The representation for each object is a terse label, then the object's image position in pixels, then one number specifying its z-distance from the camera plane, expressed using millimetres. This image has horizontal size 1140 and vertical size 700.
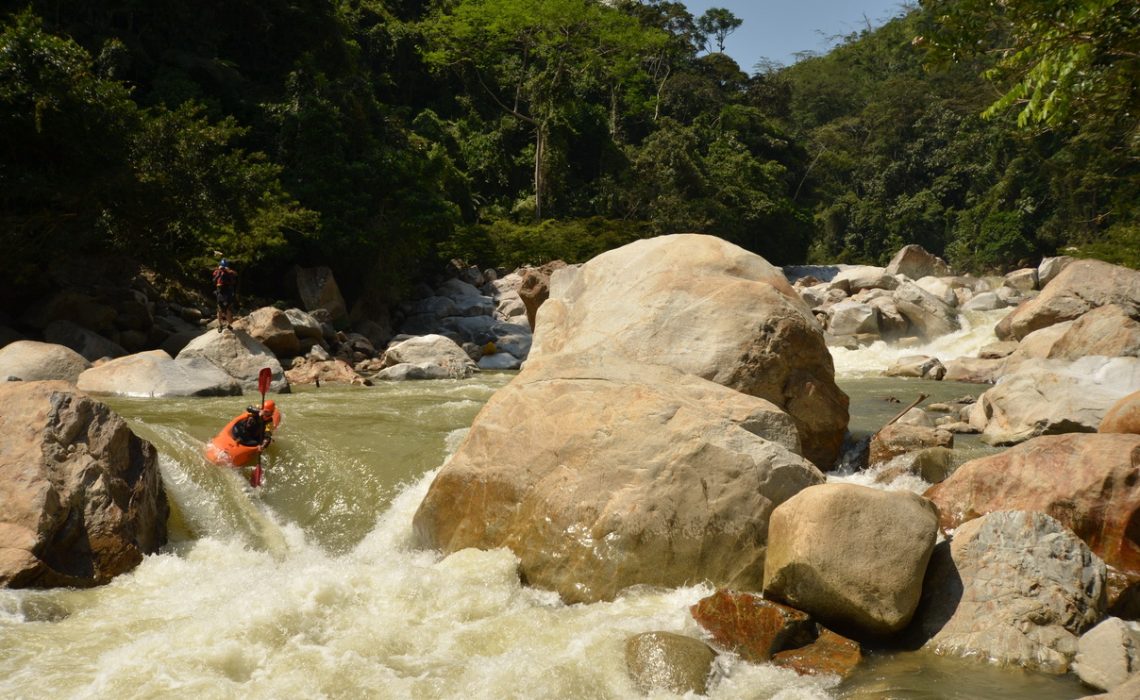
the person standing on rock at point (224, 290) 15383
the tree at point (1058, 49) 7281
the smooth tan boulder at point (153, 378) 11953
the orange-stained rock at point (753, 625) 5328
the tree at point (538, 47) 35000
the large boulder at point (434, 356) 17672
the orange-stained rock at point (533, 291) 15586
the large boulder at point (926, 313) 23766
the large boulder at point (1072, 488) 6160
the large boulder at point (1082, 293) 17641
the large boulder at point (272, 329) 16312
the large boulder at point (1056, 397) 9977
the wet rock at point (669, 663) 4930
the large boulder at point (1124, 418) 7867
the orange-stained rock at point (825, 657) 5121
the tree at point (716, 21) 50781
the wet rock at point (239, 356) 13930
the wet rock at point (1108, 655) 4809
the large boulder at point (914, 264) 36875
